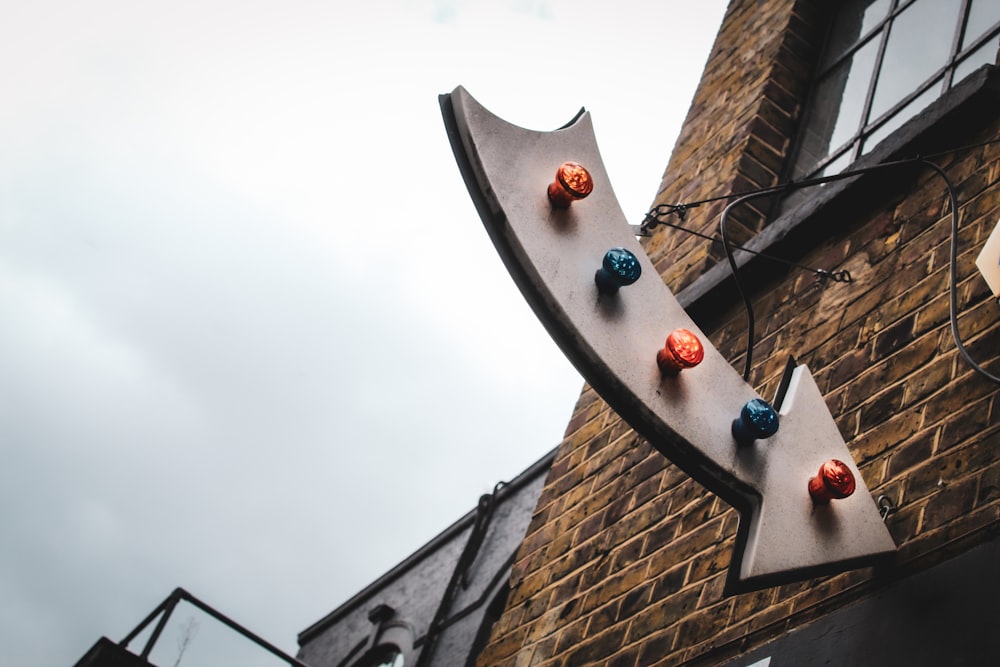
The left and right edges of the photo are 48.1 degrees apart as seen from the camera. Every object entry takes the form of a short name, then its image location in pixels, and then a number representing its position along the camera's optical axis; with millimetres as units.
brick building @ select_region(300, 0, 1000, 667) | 2318
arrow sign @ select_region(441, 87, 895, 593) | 2271
